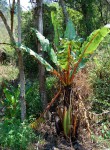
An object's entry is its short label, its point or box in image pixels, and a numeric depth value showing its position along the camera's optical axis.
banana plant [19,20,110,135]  4.17
